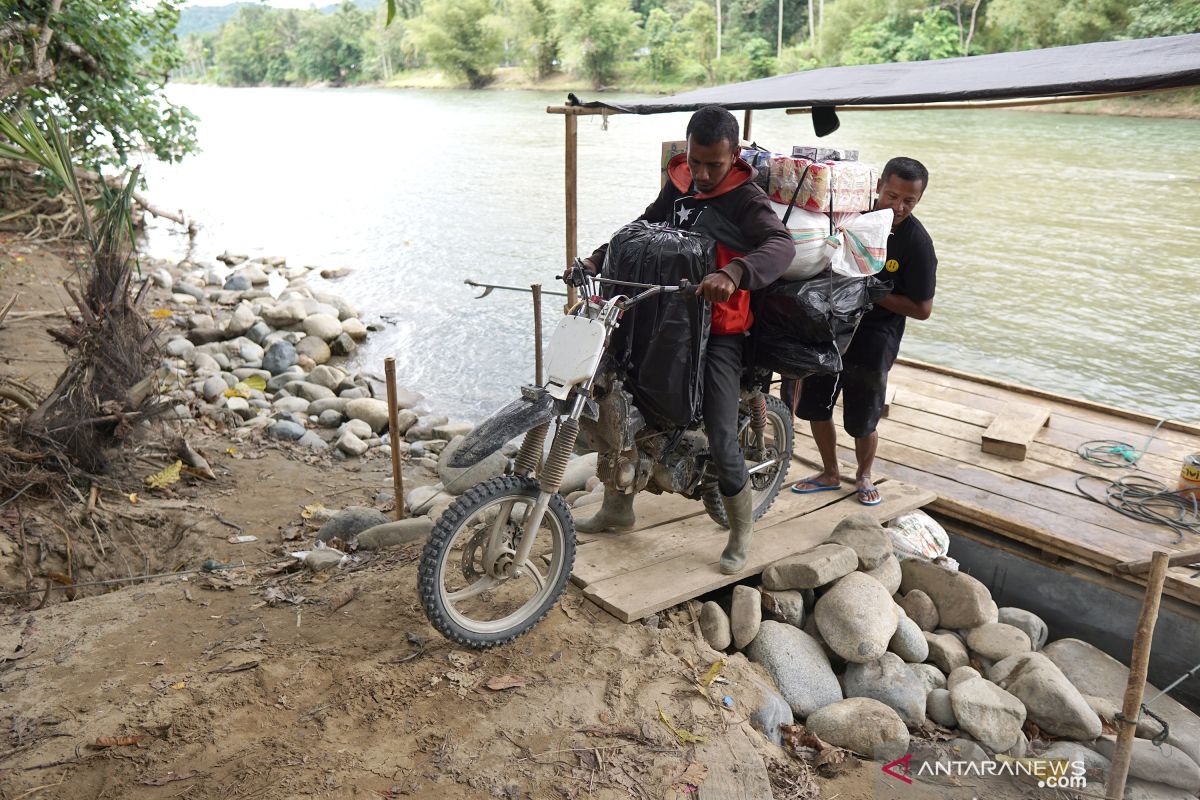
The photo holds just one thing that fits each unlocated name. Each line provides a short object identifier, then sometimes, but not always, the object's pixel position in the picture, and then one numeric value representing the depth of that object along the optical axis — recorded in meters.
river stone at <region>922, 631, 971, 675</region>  4.01
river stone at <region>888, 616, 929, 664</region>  3.96
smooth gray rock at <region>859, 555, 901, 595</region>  4.18
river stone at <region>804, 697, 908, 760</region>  3.39
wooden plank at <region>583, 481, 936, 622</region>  3.58
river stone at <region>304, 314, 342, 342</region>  10.55
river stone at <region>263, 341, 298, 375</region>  9.32
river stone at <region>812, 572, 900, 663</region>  3.75
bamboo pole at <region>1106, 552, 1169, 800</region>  2.89
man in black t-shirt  4.06
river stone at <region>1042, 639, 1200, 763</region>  3.79
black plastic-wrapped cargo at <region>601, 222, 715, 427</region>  3.24
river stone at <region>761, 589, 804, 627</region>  3.88
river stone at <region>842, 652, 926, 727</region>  3.69
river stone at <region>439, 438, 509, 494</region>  6.03
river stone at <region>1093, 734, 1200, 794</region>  3.49
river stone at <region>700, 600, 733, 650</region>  3.64
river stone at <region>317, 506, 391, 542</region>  4.96
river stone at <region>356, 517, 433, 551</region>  4.60
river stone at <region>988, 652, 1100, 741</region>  3.64
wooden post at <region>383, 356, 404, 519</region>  4.94
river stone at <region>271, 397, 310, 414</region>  8.12
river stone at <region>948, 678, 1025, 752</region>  3.57
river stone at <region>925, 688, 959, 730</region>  3.71
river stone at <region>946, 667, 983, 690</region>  3.86
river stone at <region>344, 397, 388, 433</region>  7.91
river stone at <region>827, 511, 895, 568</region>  4.11
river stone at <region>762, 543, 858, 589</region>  3.82
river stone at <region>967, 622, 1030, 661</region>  4.07
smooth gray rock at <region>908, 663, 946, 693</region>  3.86
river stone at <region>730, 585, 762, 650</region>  3.70
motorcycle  3.05
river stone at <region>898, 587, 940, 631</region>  4.26
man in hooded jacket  3.13
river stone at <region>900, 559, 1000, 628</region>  4.20
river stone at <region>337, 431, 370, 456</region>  7.23
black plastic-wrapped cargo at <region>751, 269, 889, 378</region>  3.57
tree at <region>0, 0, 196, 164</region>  8.06
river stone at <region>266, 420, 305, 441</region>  7.27
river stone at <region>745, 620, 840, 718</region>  3.58
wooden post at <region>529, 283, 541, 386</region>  6.24
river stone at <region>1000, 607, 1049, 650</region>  4.35
